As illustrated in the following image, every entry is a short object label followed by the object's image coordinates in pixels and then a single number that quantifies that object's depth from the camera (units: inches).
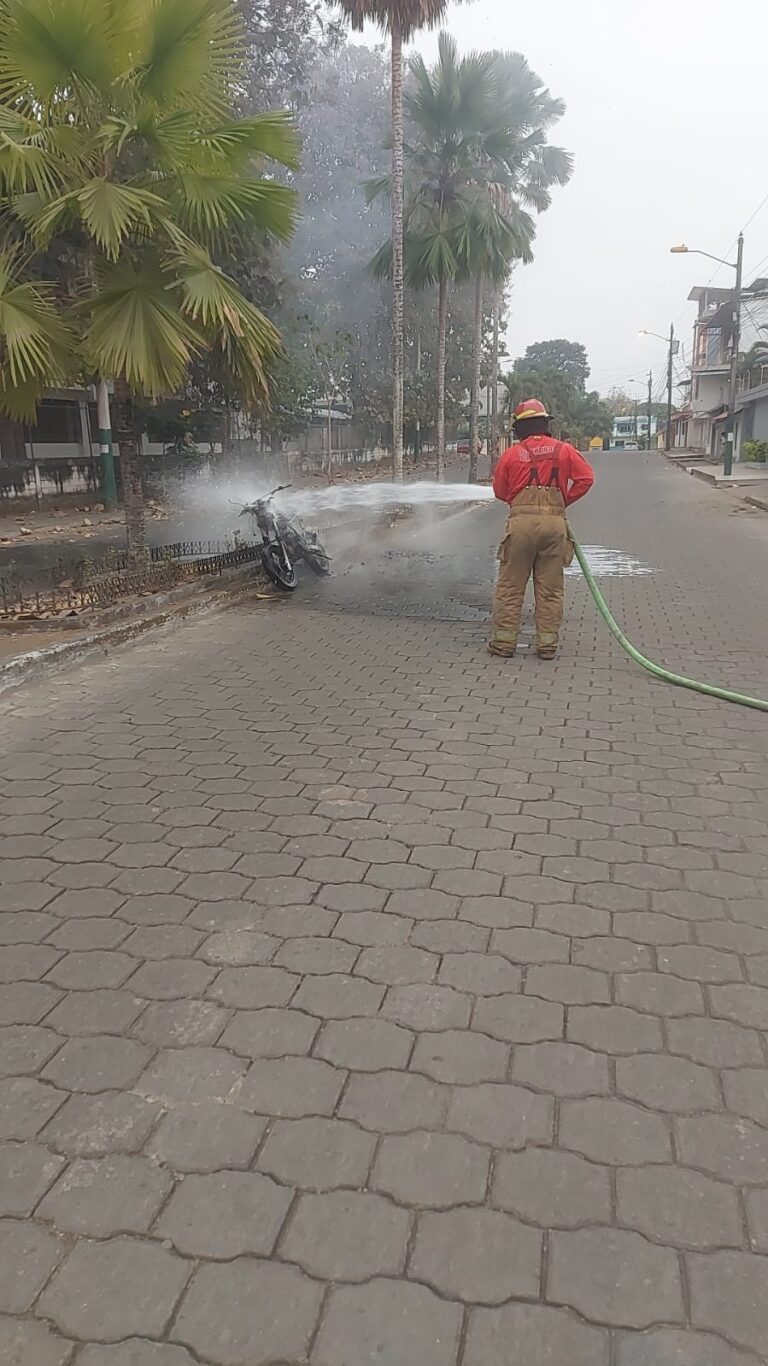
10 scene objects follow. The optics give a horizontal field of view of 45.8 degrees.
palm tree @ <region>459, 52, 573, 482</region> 855.7
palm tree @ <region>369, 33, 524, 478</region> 815.7
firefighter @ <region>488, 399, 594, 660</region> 249.4
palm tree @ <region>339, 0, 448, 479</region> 644.1
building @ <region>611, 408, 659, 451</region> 4702.3
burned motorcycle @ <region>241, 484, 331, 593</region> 376.8
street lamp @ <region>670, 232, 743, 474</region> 1259.2
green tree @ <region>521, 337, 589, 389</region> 4862.2
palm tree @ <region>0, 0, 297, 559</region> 267.6
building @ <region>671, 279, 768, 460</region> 2143.2
